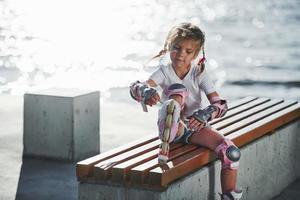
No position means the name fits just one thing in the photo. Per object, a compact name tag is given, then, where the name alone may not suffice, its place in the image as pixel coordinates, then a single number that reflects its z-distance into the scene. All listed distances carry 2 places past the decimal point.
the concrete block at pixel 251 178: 6.24
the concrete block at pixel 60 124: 9.43
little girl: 6.55
